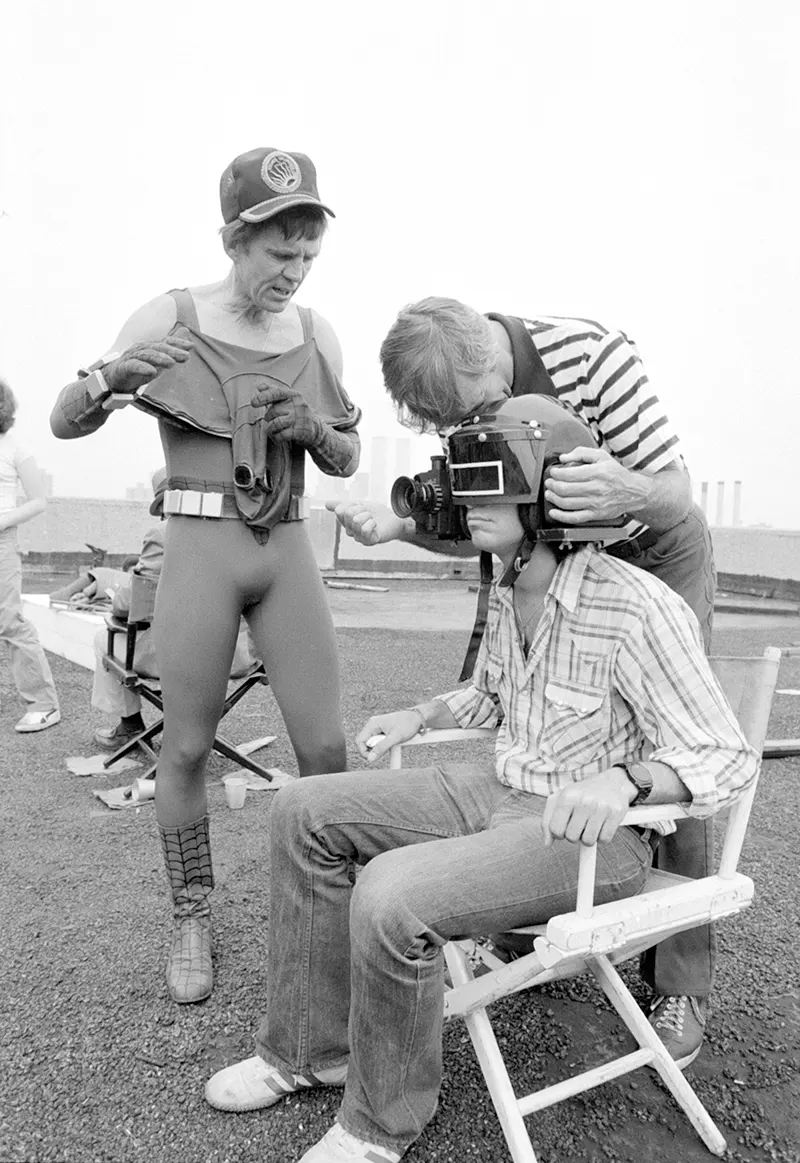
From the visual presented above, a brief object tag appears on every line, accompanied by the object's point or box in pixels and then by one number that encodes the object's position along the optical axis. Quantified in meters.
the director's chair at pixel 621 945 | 1.57
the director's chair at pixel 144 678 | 4.16
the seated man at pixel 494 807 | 1.62
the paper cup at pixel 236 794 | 4.04
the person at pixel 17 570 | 4.89
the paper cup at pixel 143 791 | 4.06
